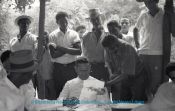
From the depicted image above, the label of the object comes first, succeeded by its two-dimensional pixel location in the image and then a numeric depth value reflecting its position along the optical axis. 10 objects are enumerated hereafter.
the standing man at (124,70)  4.68
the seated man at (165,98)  3.54
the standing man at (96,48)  5.62
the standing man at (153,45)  4.84
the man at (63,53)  5.38
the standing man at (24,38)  5.52
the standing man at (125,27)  6.78
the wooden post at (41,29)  4.21
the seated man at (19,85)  3.12
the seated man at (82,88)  4.19
